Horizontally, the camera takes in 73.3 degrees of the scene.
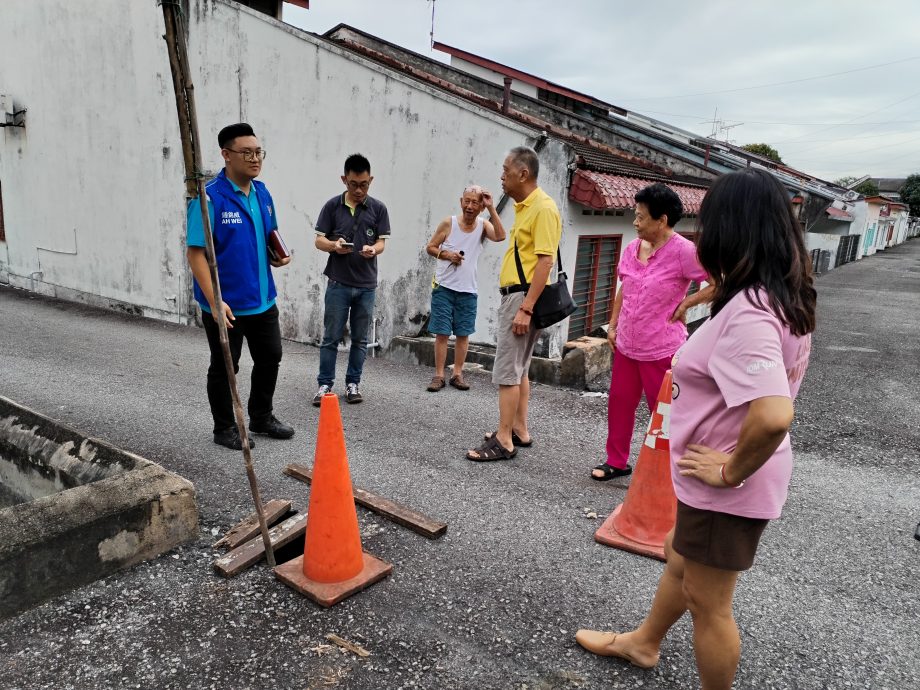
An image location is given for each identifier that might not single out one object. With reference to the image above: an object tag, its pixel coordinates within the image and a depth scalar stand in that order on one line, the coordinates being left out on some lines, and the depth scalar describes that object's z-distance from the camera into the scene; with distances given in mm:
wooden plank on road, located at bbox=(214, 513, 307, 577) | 2904
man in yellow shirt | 3957
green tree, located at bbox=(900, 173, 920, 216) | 70881
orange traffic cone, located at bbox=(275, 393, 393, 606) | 2807
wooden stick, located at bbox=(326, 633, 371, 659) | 2426
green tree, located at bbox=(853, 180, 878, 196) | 66438
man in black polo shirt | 5176
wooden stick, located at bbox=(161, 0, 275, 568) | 2496
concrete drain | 2604
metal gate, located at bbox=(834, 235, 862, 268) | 27594
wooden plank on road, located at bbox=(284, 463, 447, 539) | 3322
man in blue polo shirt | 3824
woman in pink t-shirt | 1663
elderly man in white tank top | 5875
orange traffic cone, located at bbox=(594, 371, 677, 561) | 3270
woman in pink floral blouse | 3717
